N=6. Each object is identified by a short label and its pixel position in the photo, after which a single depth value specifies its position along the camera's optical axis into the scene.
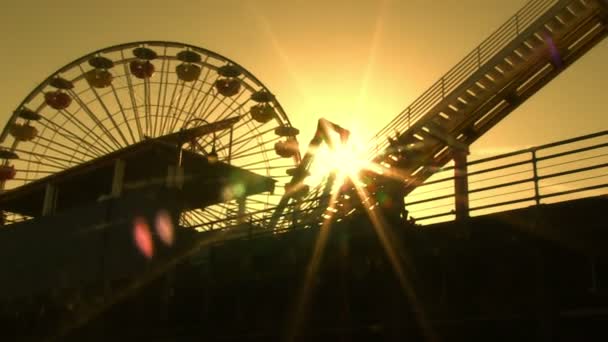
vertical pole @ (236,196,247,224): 32.22
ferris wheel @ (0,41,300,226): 37.19
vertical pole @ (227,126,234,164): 32.65
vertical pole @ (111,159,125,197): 28.23
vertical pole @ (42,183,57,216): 30.94
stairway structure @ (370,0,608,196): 24.91
